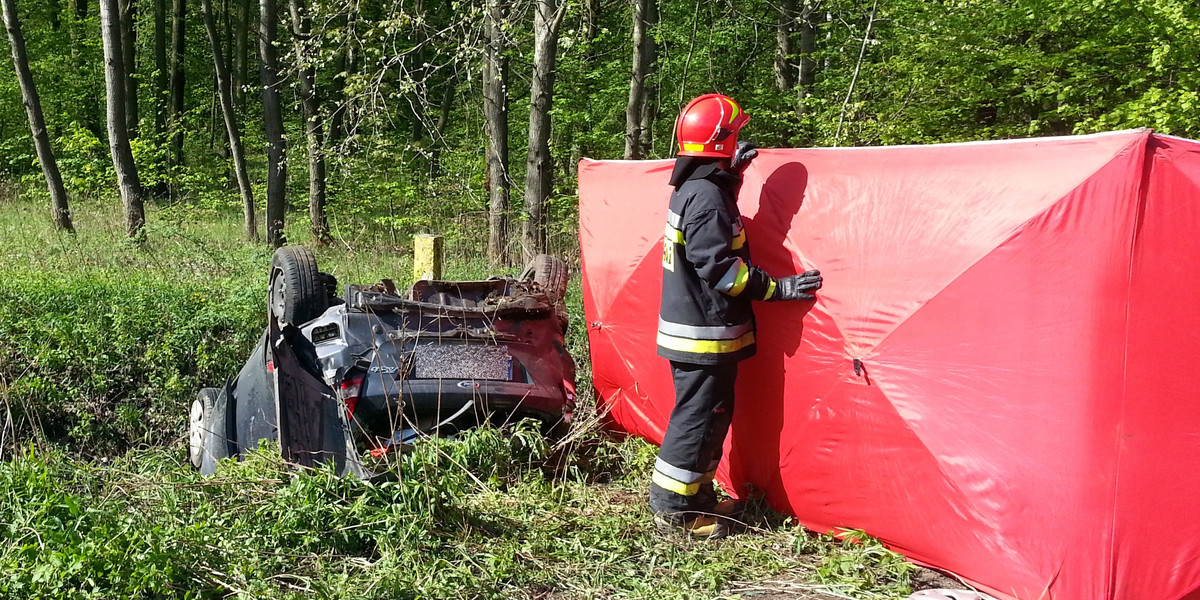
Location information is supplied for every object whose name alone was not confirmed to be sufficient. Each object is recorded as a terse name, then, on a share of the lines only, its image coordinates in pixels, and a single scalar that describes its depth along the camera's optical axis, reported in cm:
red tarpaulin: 278
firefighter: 357
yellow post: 639
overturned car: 377
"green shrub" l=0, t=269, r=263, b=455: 585
